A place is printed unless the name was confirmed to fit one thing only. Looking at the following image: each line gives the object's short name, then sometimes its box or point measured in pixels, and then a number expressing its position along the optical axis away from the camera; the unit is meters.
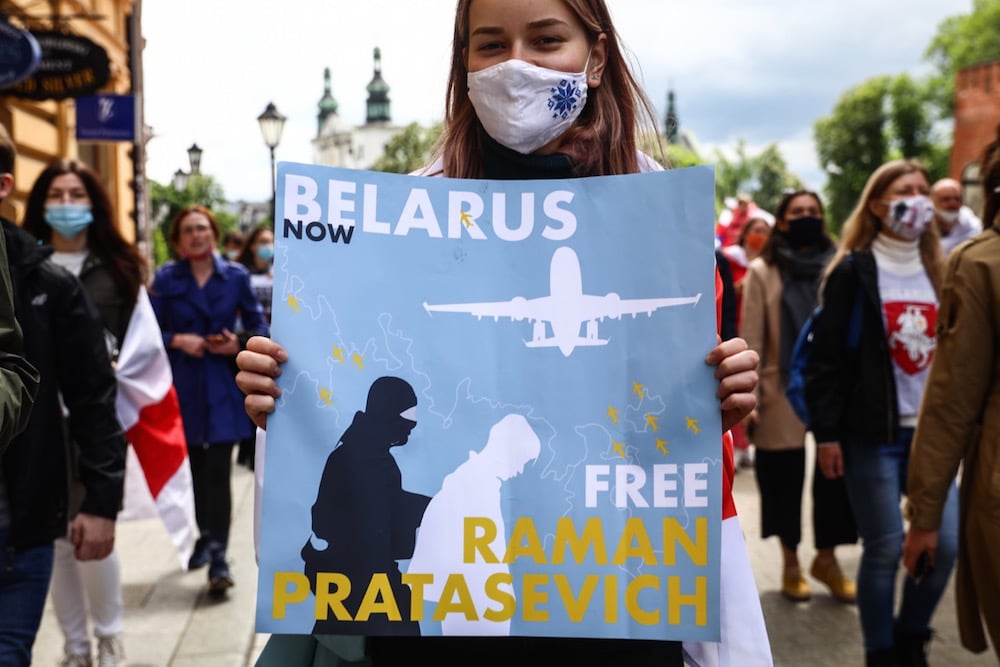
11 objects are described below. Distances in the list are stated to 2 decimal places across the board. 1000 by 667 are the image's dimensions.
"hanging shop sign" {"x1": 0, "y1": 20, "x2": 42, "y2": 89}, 6.87
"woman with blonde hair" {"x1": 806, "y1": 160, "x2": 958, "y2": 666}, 3.85
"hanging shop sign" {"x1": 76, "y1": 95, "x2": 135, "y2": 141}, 11.49
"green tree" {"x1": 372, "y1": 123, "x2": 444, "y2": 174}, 20.52
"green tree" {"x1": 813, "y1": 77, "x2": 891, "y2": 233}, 68.62
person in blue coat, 5.48
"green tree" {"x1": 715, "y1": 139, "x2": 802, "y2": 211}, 85.56
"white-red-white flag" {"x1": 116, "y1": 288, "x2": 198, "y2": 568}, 4.02
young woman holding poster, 1.53
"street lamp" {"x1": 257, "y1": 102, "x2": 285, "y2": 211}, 14.10
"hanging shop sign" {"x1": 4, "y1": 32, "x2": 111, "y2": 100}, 9.54
